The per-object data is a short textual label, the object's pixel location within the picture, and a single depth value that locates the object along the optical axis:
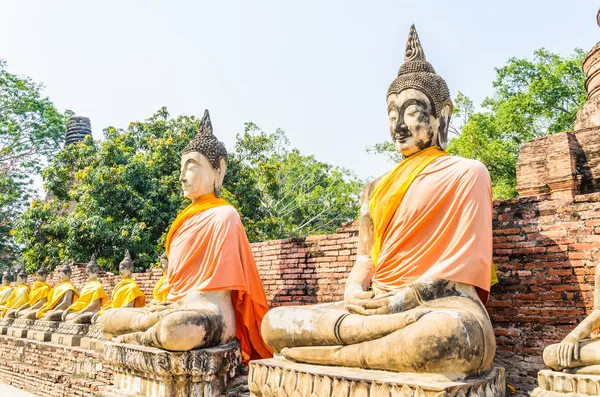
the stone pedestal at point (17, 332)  11.00
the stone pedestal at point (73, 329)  9.14
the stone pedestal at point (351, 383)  2.92
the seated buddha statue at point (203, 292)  4.78
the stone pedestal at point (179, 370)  4.66
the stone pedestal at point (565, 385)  3.04
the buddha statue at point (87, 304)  9.52
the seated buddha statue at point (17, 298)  12.77
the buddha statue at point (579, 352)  3.15
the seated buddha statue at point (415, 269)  3.16
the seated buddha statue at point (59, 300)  10.63
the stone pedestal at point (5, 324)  12.02
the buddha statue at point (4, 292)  14.20
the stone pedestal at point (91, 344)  8.02
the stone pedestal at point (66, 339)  8.95
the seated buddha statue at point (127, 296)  8.52
